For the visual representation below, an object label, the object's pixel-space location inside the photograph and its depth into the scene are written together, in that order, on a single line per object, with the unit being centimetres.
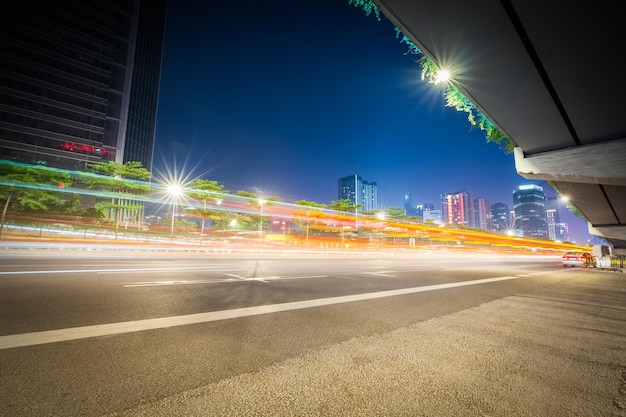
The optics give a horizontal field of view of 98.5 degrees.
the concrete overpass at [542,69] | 434
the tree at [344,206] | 5353
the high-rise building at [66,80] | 5256
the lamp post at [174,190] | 3073
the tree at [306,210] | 5012
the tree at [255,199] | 4181
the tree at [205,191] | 3658
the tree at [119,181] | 3016
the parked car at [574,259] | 2679
